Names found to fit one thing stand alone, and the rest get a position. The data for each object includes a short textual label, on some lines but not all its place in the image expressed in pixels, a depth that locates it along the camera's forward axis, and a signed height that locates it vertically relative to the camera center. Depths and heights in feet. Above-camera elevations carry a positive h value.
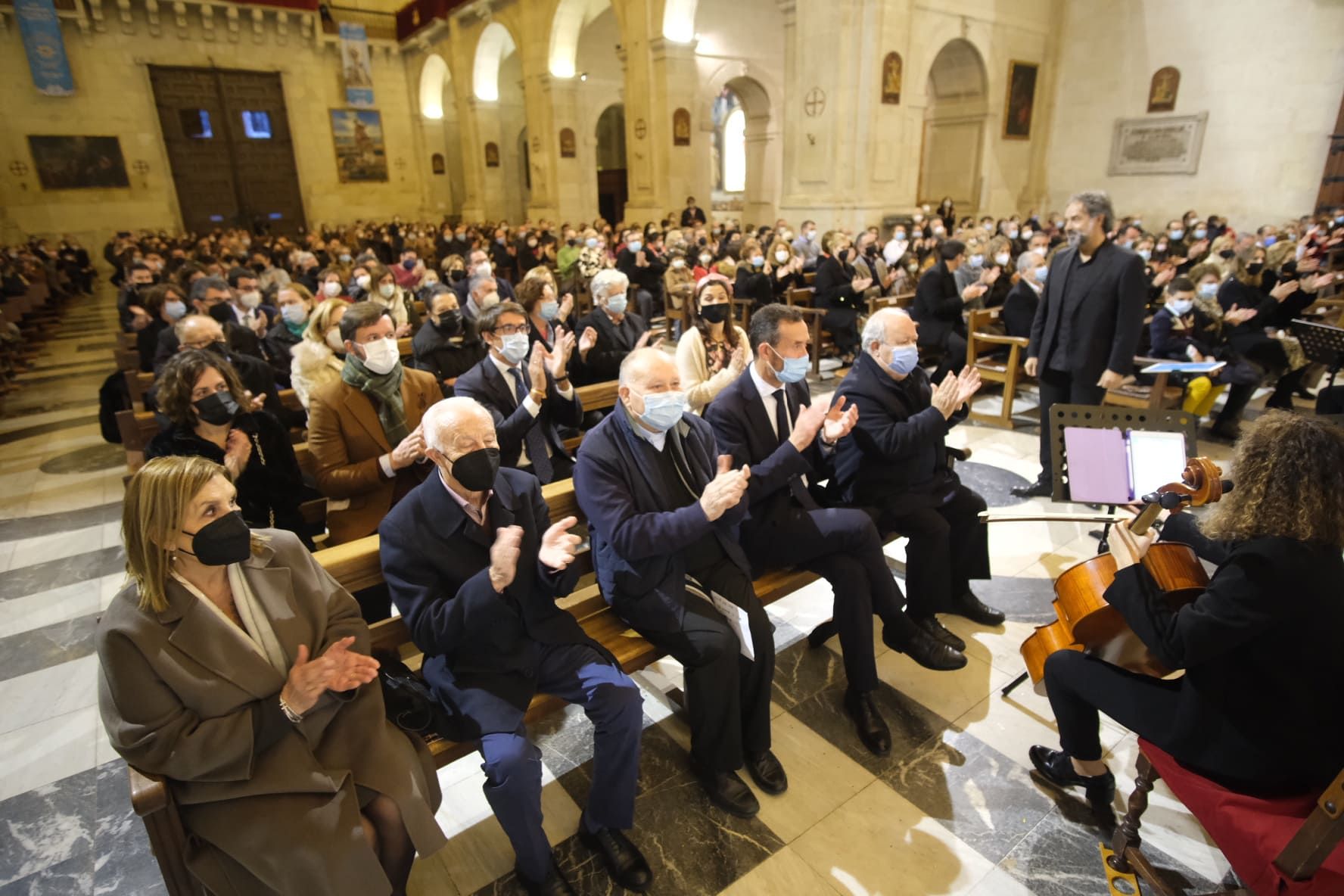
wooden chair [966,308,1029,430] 19.33 -4.14
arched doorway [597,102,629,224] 79.20 +6.55
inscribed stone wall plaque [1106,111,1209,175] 48.57 +4.18
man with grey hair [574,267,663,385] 16.25 -2.54
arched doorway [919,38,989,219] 52.95 +6.41
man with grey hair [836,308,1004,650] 10.08 -3.39
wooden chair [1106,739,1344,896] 5.06 -4.62
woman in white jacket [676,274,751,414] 13.78 -2.60
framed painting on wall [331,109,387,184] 77.00 +7.99
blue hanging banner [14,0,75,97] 58.59 +14.44
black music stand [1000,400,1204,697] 9.16 -2.64
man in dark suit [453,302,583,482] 11.16 -2.74
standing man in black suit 13.53 -1.93
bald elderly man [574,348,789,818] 7.71 -3.80
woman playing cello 5.35 -3.14
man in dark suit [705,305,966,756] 8.87 -3.80
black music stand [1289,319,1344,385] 15.33 -2.89
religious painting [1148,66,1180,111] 48.52 +7.75
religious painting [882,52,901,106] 43.11 +7.70
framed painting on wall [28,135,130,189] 61.77 +5.43
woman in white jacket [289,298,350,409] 13.25 -2.36
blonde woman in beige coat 5.43 -3.63
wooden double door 68.69 +7.33
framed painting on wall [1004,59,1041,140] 53.26 +8.00
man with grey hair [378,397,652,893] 6.59 -3.82
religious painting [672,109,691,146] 50.11 +5.97
